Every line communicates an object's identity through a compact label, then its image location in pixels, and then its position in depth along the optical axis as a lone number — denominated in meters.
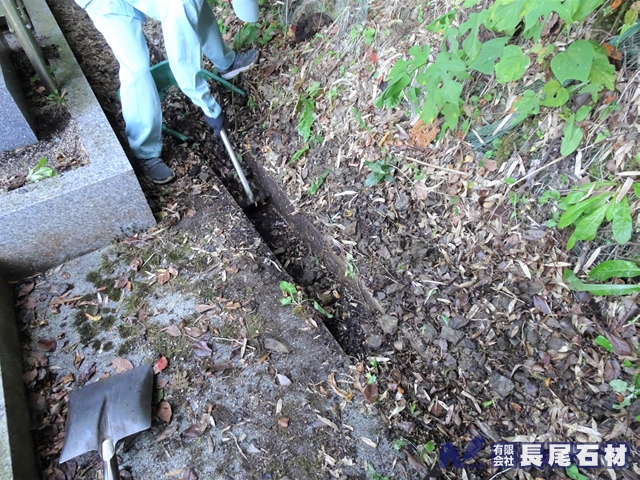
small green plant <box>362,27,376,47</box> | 3.06
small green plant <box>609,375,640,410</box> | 1.89
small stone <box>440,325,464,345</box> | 2.24
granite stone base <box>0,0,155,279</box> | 2.46
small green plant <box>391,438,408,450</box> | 1.95
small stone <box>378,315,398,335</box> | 2.39
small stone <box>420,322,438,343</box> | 2.29
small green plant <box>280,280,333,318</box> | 2.47
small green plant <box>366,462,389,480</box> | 1.87
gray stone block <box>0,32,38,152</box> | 2.63
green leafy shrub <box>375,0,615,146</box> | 1.73
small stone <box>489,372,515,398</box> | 2.05
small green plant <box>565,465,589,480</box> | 1.80
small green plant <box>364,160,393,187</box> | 2.74
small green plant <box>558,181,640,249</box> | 1.82
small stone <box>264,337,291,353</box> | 2.28
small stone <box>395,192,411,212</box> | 2.65
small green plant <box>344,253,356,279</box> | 2.65
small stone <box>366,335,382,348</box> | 2.38
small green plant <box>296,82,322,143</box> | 3.23
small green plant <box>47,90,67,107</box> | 3.08
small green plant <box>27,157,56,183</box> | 2.59
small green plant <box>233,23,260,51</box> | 3.91
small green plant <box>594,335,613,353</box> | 1.99
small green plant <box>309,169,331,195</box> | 3.01
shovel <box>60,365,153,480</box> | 1.94
